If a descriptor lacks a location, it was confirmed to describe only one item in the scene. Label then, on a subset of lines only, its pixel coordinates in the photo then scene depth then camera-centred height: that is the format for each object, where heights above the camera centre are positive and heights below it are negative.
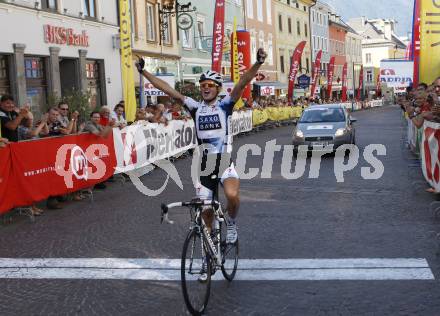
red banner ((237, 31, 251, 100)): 30.30 +1.59
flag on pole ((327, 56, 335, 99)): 54.12 +0.78
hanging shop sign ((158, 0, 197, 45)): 32.75 +4.15
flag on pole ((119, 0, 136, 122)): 17.03 +0.68
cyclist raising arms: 5.89 -0.44
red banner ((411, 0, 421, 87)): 19.83 +1.22
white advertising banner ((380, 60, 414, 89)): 27.52 +0.36
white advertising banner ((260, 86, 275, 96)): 43.65 -0.45
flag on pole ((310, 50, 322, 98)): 47.96 +0.68
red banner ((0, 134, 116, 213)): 9.61 -1.35
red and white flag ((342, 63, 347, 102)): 61.00 -0.15
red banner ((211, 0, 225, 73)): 26.81 +2.34
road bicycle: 4.97 -1.47
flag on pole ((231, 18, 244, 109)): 28.77 +1.24
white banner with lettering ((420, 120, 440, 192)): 9.84 -1.34
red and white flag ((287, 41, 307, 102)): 39.85 +1.34
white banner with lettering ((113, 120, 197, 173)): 13.97 -1.44
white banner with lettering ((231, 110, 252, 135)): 26.27 -1.70
